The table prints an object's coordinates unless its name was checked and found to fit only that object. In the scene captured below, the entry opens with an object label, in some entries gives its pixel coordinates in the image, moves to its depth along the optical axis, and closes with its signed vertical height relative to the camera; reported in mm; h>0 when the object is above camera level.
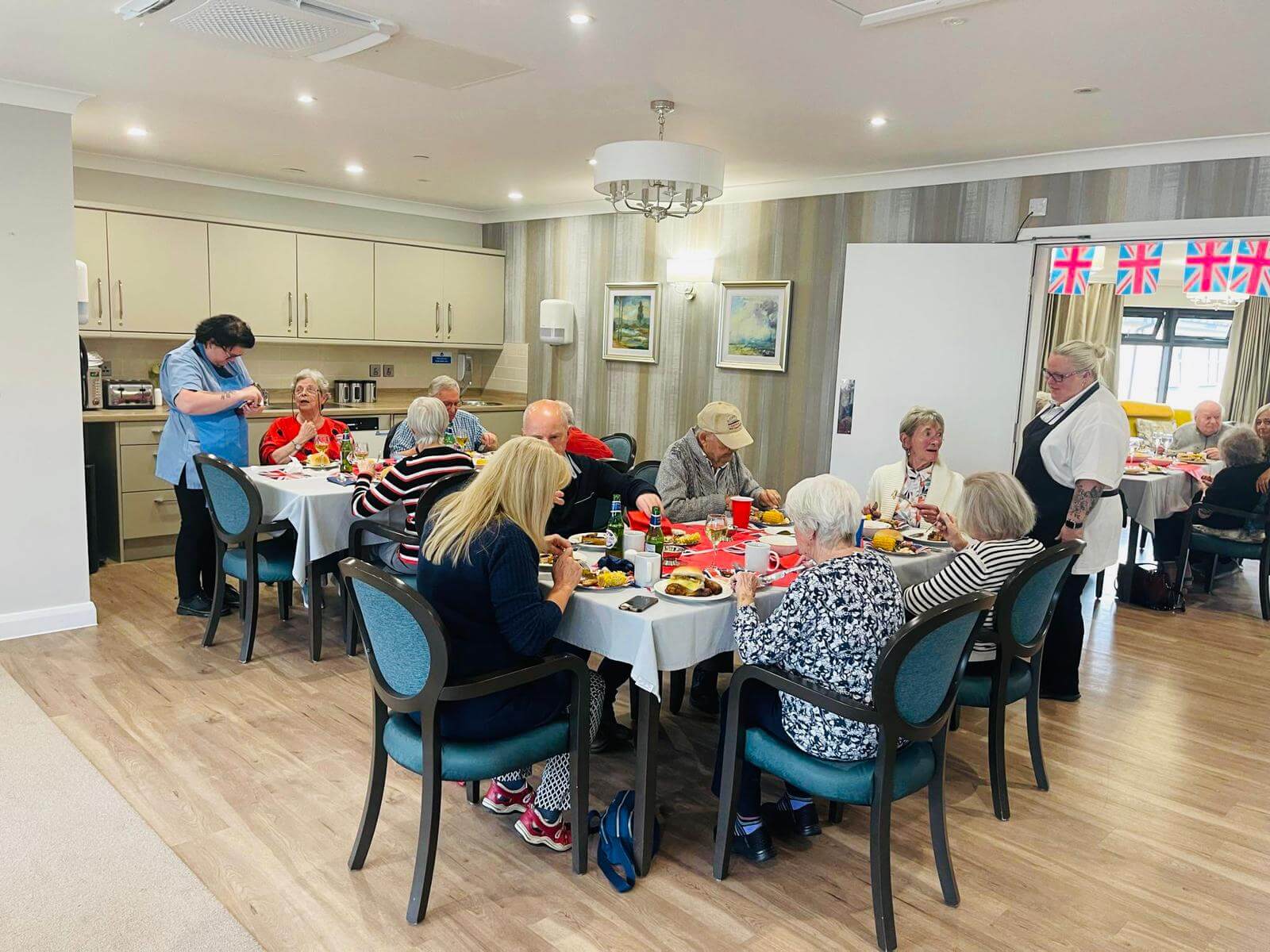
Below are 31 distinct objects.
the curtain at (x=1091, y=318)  9523 +445
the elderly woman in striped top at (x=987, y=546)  2979 -608
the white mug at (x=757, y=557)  2938 -656
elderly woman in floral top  2316 -691
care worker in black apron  3936 -479
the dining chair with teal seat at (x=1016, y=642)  2912 -910
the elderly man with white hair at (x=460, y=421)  5645 -536
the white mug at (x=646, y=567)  2768 -664
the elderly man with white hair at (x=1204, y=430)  6812 -470
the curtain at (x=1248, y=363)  9391 +47
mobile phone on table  2551 -720
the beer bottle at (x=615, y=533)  3076 -633
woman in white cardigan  4129 -548
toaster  6238 -507
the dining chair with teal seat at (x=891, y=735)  2277 -981
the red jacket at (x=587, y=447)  4205 -488
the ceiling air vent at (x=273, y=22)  3100 +1034
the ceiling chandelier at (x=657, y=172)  3664 +667
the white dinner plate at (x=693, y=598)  2635 -711
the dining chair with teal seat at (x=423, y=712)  2273 -985
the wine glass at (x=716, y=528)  3398 -674
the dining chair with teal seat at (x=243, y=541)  4031 -973
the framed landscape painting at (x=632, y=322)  7258 +147
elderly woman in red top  5070 -550
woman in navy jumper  2346 -620
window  10278 +113
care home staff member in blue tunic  4652 -493
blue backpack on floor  2598 -1421
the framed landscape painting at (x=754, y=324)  6406 +153
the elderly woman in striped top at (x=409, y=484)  3814 -621
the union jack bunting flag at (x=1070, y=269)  9172 +893
